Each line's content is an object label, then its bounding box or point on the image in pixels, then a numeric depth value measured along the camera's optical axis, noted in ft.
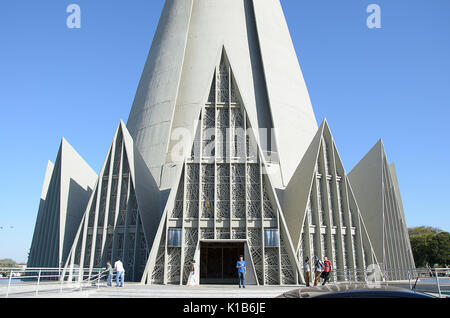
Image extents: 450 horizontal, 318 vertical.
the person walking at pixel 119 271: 61.00
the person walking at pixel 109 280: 62.44
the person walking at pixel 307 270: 61.90
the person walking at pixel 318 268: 60.13
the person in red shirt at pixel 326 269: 58.75
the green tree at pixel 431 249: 184.65
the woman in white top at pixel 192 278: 66.14
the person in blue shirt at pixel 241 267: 59.06
